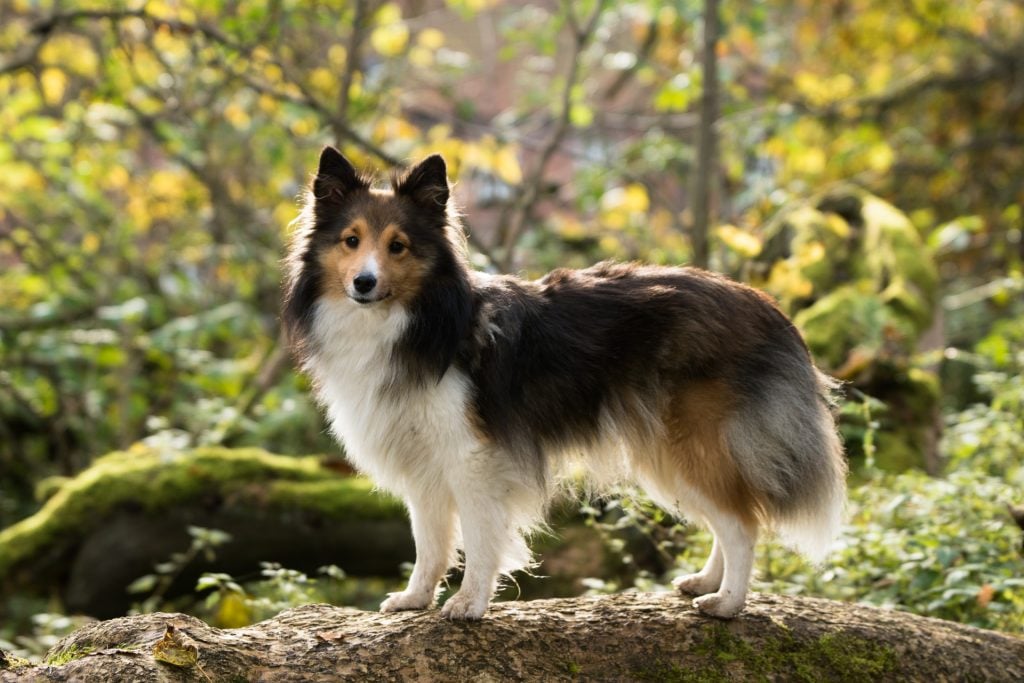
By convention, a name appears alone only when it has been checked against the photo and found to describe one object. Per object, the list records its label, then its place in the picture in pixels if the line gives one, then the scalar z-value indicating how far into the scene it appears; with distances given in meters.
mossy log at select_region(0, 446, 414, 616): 6.38
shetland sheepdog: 3.84
